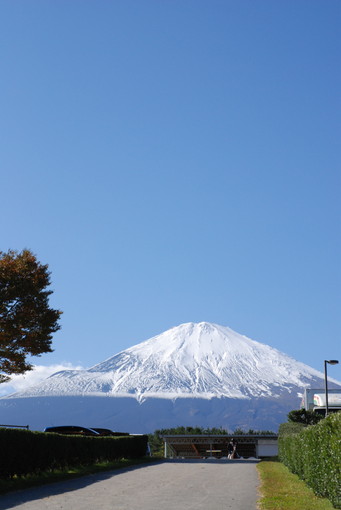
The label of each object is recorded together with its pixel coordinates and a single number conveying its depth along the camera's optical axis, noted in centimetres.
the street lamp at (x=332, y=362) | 3719
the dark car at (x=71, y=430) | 3569
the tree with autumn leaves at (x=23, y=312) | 3778
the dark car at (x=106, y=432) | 4083
